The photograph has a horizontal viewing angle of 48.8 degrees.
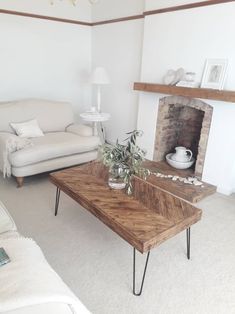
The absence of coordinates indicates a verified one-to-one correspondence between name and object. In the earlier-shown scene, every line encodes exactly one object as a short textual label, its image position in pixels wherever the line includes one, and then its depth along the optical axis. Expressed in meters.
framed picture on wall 2.90
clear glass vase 2.11
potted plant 2.06
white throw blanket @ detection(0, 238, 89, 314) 0.98
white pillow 3.44
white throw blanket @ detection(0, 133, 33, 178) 2.96
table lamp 4.03
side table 3.91
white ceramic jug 3.62
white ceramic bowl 3.60
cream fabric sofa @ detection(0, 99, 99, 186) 3.01
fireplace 3.66
